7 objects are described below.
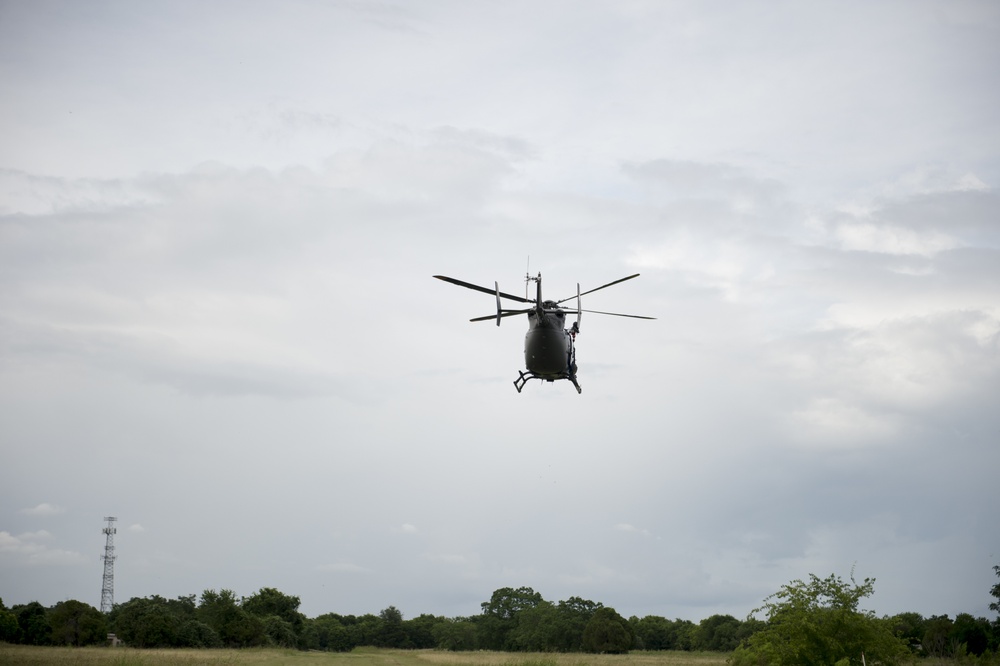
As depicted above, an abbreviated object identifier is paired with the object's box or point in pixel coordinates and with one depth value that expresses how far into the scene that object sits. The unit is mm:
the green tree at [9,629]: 68875
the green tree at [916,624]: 82312
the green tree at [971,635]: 72750
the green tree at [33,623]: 68812
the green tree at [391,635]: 116562
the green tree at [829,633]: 39531
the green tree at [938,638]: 74750
